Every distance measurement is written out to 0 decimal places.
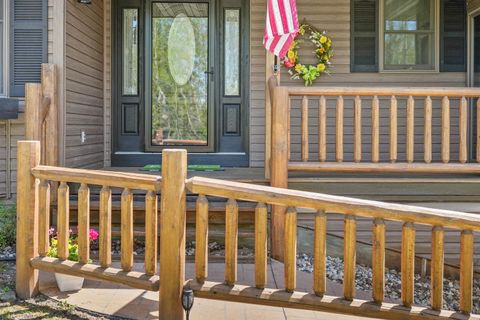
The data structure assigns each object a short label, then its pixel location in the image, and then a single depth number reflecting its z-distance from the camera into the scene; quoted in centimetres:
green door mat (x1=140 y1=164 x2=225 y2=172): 613
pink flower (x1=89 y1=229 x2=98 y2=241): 384
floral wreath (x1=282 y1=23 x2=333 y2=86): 623
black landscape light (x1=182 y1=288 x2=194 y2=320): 278
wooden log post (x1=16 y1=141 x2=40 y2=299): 328
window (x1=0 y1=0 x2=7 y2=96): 501
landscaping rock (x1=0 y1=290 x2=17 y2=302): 331
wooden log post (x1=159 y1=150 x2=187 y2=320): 288
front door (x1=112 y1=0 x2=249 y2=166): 662
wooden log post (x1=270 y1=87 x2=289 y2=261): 430
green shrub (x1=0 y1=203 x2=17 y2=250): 448
